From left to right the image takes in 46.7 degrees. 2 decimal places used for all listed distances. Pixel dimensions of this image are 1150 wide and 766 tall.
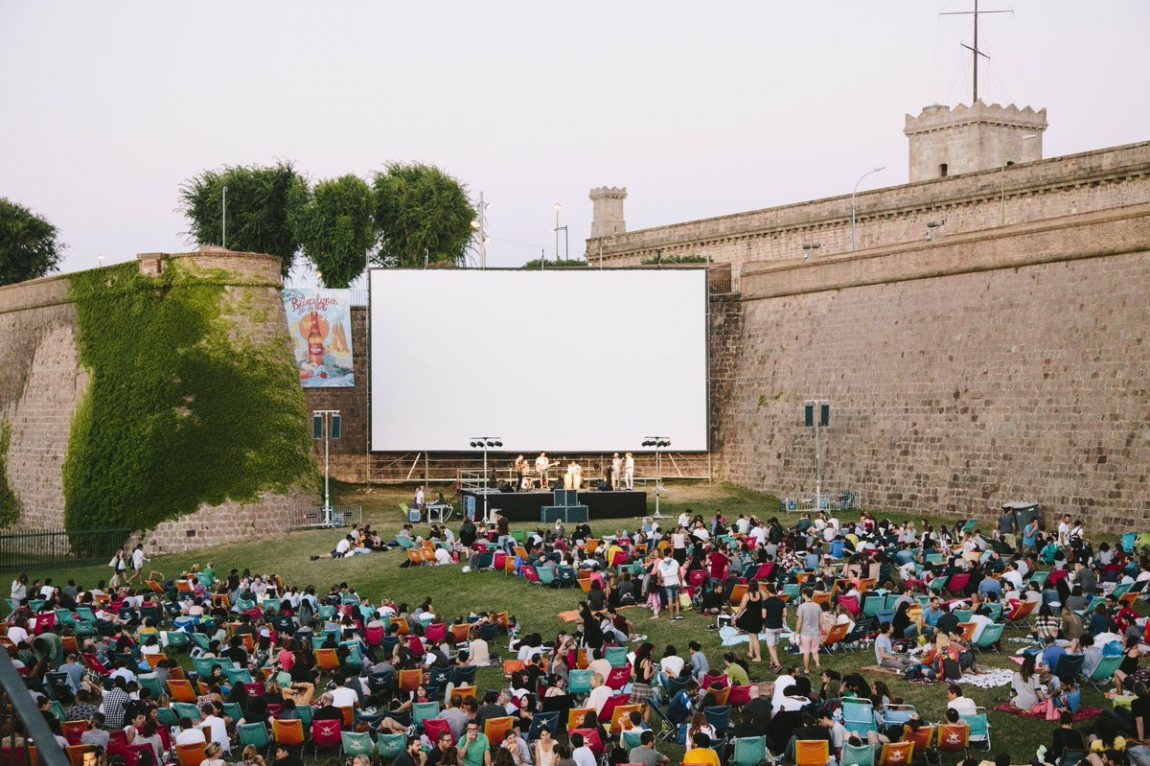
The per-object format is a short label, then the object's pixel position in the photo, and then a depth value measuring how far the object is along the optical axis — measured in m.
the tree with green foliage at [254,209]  62.47
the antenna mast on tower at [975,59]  66.38
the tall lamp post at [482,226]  52.97
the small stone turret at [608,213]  72.75
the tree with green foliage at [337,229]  60.00
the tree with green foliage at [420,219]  62.72
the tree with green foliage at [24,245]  69.31
